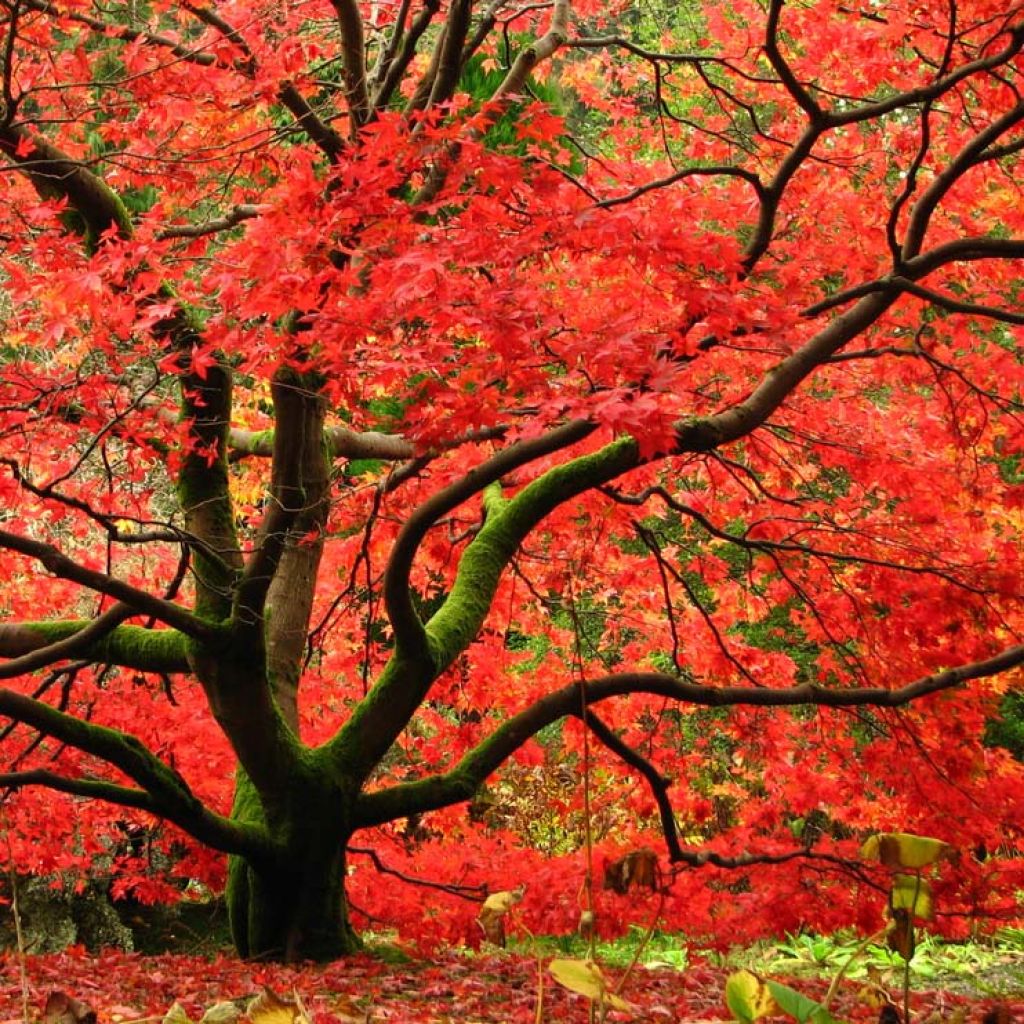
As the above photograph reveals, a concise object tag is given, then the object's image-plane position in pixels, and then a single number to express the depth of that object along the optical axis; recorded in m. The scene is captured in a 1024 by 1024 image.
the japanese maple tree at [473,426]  8.40
